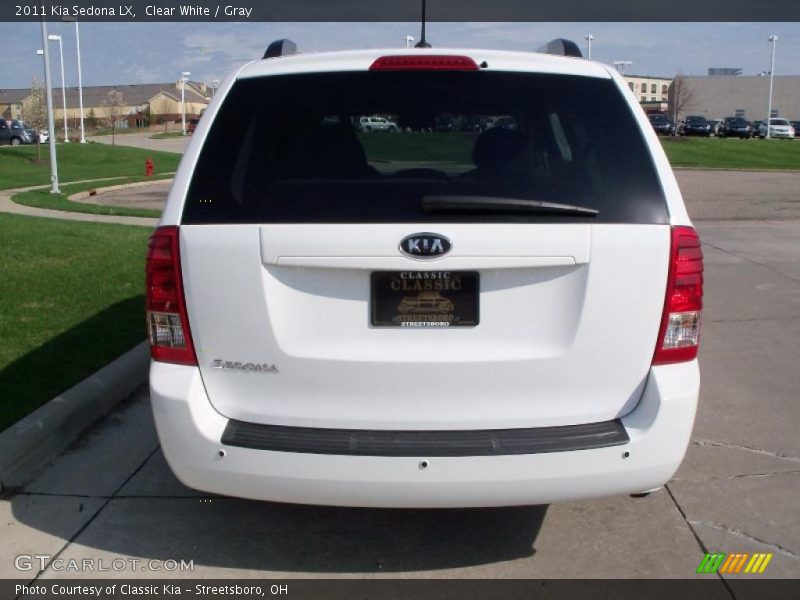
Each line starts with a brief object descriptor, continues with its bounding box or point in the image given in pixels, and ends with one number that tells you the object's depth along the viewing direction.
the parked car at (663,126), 68.12
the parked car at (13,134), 56.19
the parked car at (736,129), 68.69
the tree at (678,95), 83.94
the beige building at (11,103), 110.75
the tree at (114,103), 63.16
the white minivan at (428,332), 3.33
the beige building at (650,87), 128.34
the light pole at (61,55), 56.00
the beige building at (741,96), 98.38
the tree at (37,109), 54.91
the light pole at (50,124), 21.39
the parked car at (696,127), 67.38
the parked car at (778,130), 70.00
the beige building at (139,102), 102.12
